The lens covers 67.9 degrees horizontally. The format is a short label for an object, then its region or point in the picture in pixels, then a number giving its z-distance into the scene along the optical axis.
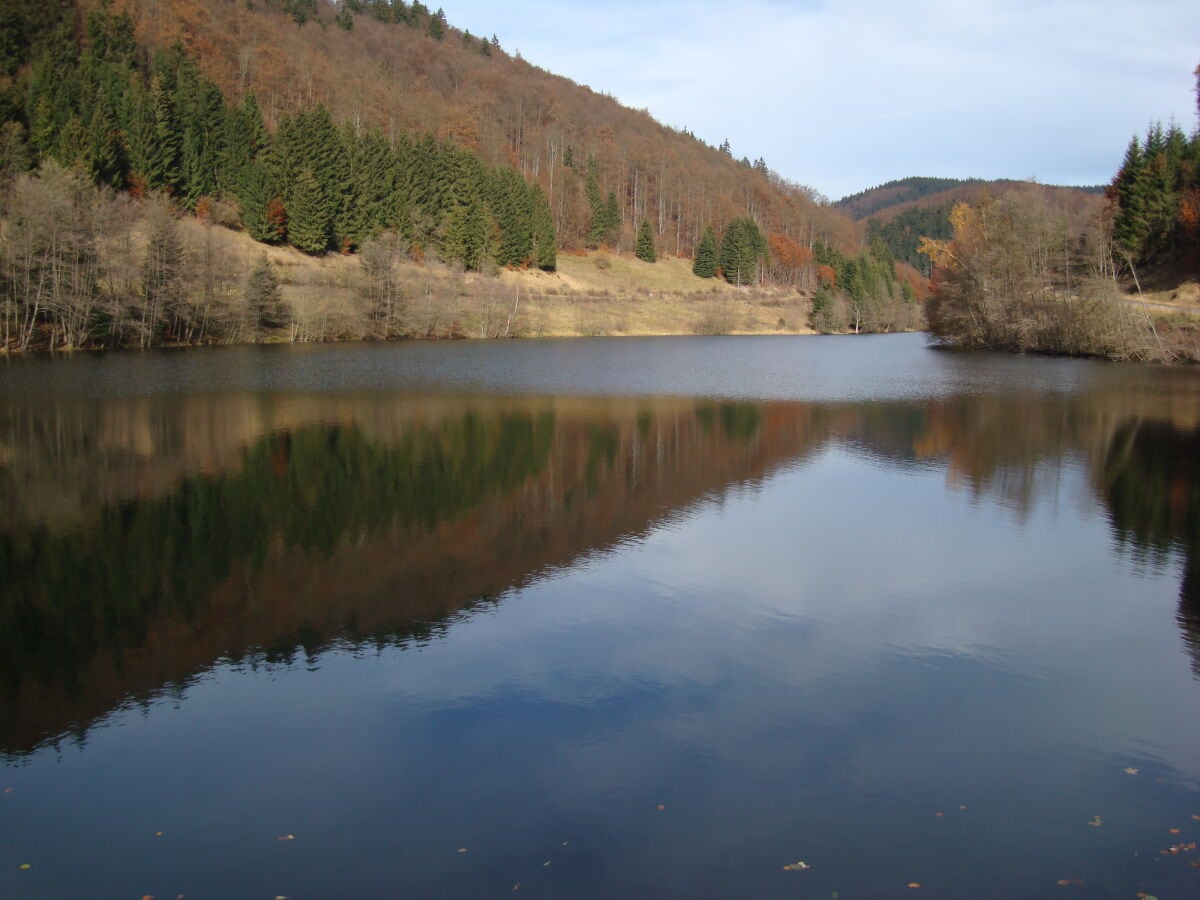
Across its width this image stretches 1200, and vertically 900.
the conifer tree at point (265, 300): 54.12
